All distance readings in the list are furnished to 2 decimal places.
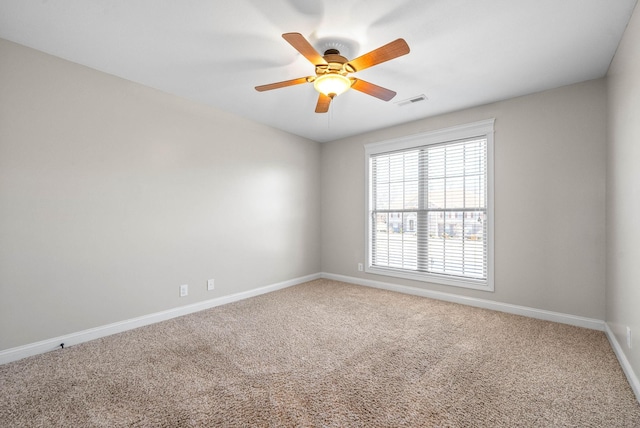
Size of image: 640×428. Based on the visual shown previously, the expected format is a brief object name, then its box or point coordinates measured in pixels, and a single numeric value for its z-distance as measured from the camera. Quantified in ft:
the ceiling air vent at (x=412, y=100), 10.91
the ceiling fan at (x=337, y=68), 6.05
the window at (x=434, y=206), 11.83
